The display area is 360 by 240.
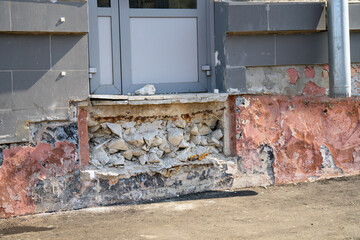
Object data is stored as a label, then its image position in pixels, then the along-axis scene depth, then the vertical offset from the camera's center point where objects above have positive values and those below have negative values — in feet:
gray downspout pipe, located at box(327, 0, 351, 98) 37.77 +1.84
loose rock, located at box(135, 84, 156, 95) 36.82 +0.39
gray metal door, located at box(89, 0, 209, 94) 36.99 +2.13
